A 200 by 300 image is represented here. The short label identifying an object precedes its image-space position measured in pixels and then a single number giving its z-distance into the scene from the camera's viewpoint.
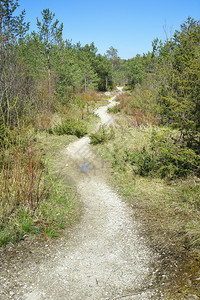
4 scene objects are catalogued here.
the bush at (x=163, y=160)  4.27
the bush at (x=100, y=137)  8.76
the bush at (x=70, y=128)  9.51
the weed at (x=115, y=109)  15.96
